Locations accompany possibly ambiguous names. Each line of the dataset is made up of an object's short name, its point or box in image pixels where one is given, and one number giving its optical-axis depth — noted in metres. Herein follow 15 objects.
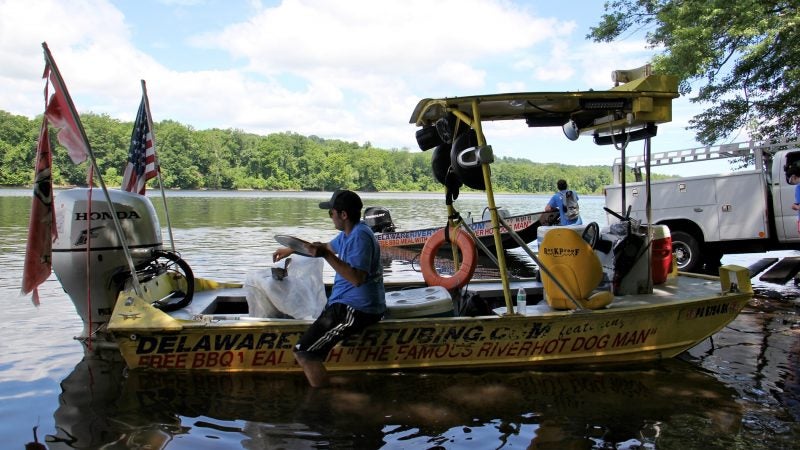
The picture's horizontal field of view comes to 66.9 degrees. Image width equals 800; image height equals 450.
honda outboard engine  5.88
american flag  7.11
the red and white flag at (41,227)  5.23
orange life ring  6.22
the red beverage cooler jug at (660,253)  6.73
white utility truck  10.08
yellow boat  5.27
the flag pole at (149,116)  7.20
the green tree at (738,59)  11.97
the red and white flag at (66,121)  5.21
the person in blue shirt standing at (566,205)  14.28
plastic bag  5.64
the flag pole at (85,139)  5.04
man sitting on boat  4.71
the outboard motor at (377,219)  17.97
